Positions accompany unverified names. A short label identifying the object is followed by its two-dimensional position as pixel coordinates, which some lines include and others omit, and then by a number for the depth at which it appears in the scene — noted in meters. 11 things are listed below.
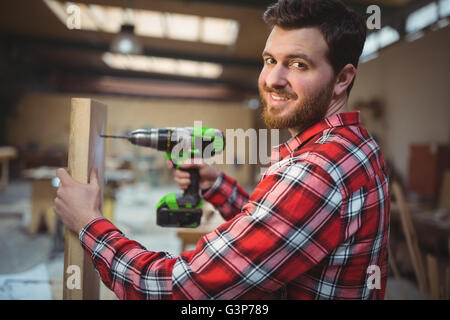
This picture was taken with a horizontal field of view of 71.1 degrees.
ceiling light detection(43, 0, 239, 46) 5.92
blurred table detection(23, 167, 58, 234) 4.16
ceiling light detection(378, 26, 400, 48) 5.39
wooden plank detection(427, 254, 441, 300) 1.58
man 0.67
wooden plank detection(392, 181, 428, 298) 1.59
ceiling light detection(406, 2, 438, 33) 4.54
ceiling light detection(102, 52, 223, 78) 9.27
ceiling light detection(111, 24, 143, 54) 4.77
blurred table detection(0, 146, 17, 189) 6.93
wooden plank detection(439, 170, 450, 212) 3.68
